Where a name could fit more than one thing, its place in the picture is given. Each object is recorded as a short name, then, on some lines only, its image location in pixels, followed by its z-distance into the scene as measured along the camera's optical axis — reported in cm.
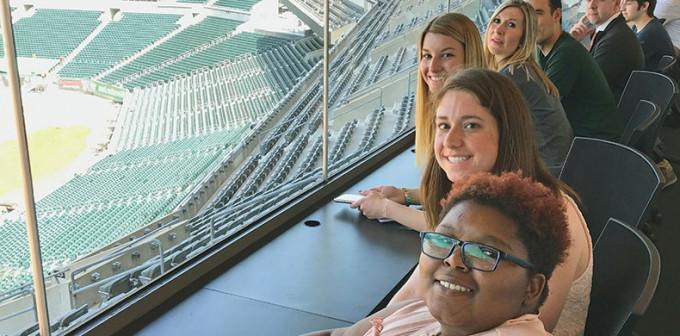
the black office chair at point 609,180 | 124
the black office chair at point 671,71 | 283
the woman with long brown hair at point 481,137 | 105
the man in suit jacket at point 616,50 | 270
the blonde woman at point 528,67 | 176
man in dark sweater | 218
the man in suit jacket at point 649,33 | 322
